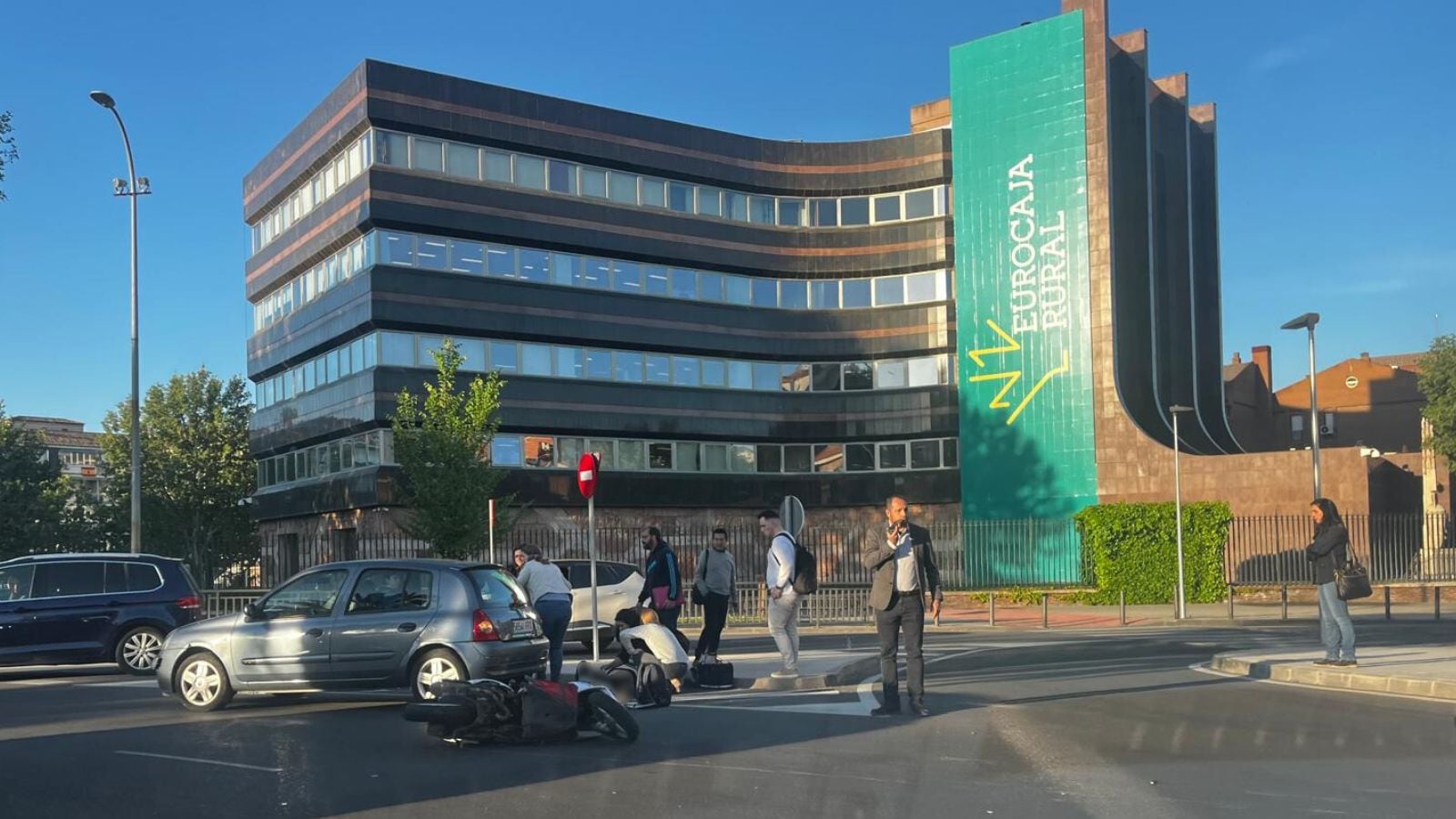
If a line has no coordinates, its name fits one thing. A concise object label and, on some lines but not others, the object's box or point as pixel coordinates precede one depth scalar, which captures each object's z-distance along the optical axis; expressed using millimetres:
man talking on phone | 11539
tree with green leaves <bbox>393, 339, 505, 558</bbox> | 31812
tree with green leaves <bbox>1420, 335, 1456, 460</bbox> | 62188
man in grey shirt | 15500
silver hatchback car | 12266
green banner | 42188
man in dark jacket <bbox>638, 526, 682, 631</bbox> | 15969
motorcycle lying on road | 9914
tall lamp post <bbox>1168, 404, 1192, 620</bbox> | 28891
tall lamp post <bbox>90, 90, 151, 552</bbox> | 28547
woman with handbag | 14570
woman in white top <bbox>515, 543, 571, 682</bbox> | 14477
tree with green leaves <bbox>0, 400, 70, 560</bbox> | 55188
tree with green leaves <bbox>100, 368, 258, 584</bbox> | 63094
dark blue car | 17016
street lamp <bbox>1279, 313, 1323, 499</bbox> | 18516
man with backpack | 13961
